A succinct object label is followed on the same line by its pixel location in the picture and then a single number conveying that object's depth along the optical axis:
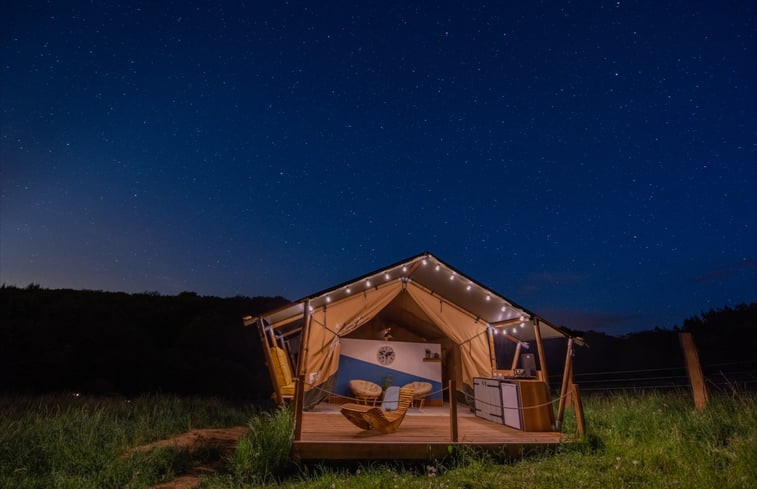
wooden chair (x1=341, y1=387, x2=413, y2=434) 6.14
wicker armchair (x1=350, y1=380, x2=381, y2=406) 10.26
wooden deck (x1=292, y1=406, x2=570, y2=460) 5.38
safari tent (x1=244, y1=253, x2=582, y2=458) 7.13
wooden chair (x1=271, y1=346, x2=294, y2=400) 8.31
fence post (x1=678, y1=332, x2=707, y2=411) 6.27
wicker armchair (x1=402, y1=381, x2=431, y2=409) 10.35
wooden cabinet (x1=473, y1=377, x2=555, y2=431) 6.81
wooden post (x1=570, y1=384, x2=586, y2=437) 5.97
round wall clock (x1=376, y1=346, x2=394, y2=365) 11.42
